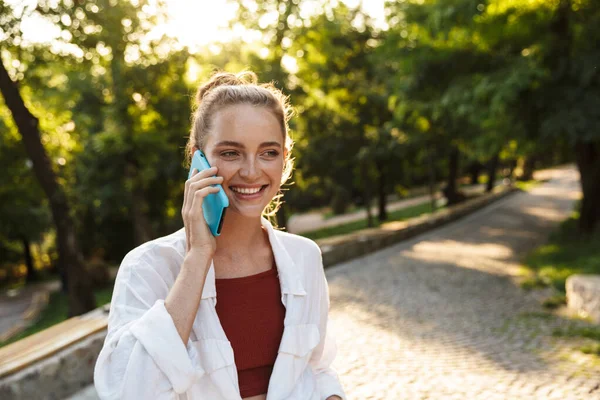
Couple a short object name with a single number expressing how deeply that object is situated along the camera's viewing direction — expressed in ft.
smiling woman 5.47
